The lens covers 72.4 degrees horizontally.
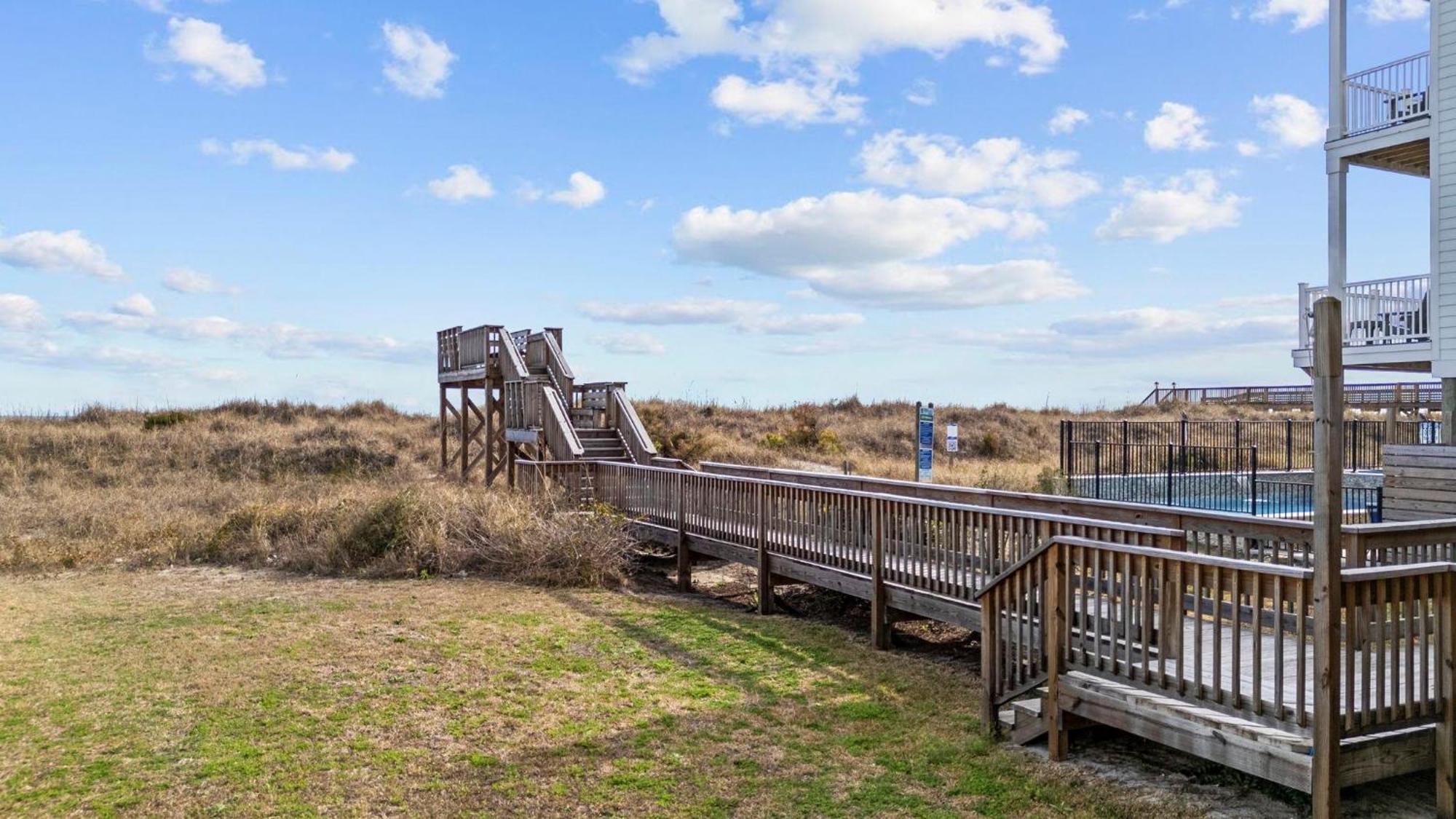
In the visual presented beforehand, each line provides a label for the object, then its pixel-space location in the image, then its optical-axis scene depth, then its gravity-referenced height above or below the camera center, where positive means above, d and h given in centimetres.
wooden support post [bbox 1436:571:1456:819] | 480 -150
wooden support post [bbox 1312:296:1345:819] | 449 -58
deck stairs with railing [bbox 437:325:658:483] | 1841 +26
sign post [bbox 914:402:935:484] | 1357 -26
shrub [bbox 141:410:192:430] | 3002 -11
